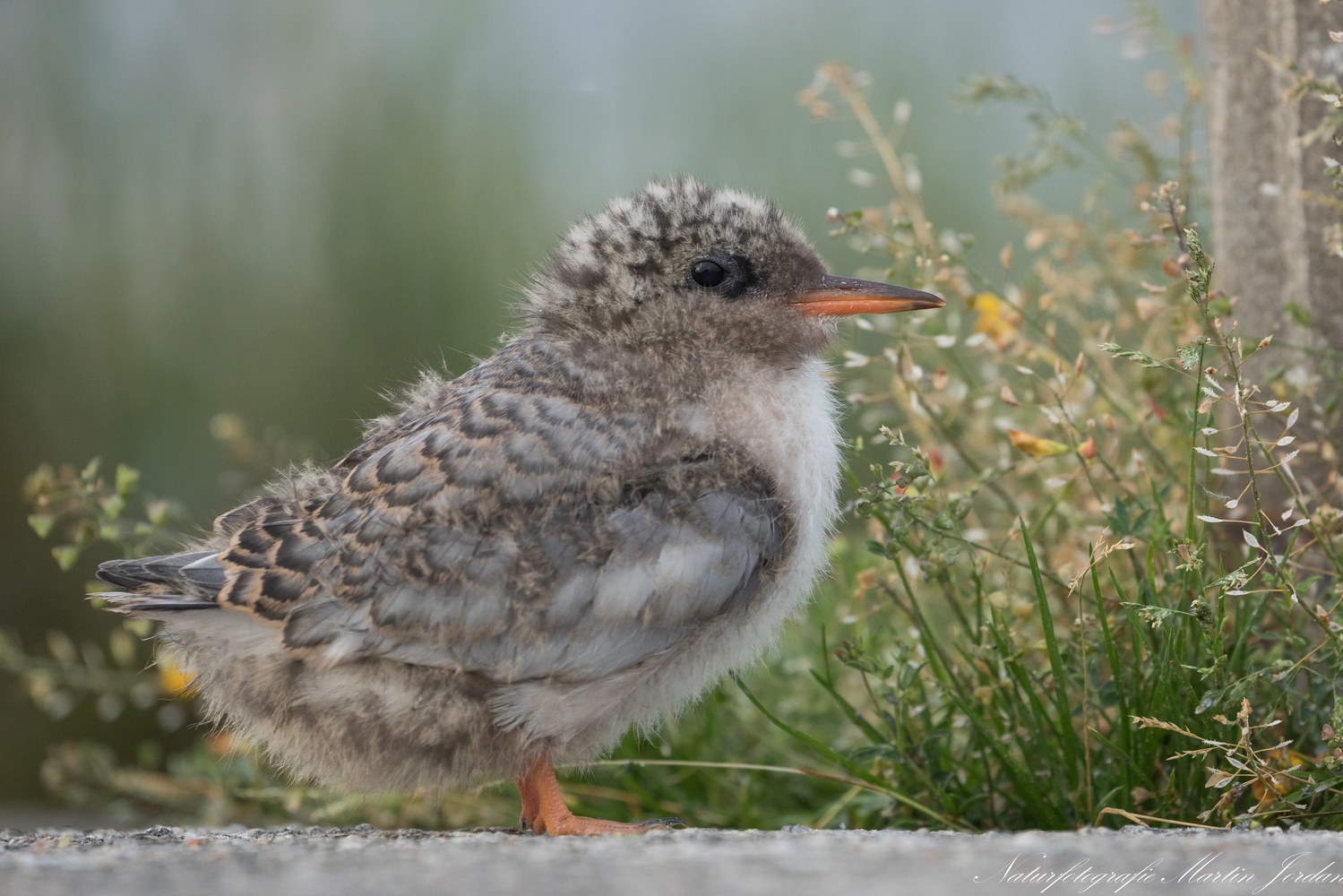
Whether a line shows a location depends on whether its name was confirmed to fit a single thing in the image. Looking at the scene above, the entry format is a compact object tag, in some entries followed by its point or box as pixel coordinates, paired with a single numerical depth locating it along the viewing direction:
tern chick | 5.24
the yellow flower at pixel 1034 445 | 5.89
